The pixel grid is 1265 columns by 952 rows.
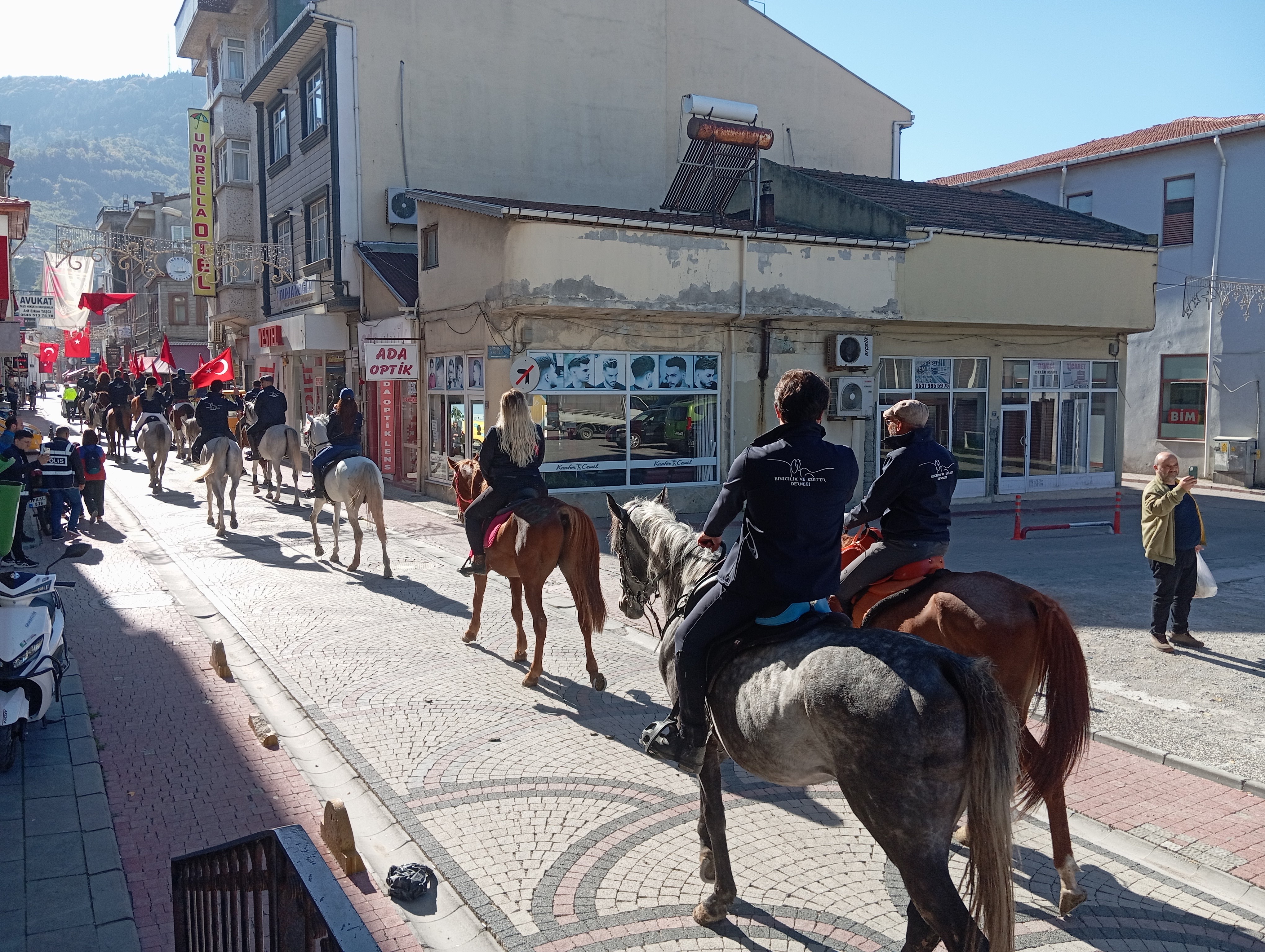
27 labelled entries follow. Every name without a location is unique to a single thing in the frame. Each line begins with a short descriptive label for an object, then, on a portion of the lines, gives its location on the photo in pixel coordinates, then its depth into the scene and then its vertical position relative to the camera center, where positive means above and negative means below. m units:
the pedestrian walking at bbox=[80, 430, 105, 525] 15.30 -1.33
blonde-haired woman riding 8.10 -0.55
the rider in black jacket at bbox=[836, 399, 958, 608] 5.59 -0.60
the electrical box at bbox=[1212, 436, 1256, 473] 23.72 -1.30
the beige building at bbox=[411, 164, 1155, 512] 16.33 +1.41
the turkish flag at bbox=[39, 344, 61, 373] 54.91 +2.33
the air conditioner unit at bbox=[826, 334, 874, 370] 18.73 +0.97
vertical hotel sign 30.81 +6.55
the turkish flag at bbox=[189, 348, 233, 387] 18.69 +0.46
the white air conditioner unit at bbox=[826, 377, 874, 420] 18.89 +0.03
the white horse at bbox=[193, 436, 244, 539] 15.27 -1.17
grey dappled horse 3.30 -1.27
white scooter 5.89 -1.69
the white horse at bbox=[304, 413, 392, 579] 12.30 -1.21
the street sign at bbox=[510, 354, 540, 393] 15.67 +0.39
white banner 25.25 +2.96
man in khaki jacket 8.73 -1.31
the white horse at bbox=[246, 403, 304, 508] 18.31 -1.00
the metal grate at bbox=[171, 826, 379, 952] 1.99 -1.27
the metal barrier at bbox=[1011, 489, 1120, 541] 14.34 -1.99
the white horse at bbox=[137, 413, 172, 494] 19.12 -1.01
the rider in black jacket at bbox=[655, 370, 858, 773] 4.04 -0.51
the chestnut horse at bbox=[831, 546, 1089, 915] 4.60 -1.30
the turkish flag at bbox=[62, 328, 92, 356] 42.78 +2.24
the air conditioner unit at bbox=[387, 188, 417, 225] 23.53 +4.70
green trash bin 6.63 -0.83
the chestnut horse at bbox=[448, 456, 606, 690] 7.88 -1.37
